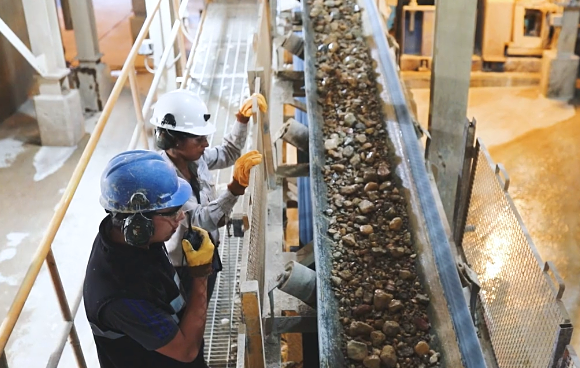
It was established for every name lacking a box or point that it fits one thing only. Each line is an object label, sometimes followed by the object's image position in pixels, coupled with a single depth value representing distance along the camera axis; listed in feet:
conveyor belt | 8.68
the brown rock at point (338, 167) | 12.35
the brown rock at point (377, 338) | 8.85
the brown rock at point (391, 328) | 8.95
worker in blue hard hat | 5.85
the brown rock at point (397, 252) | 10.17
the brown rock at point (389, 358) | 8.56
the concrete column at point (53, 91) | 21.76
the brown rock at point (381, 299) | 9.29
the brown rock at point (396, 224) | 10.68
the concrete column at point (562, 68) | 31.60
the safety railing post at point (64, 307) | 7.72
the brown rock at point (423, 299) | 9.35
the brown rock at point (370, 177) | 11.88
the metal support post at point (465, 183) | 13.25
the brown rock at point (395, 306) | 9.25
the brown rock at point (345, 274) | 9.88
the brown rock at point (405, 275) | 9.77
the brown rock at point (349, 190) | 11.64
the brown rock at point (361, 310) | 9.29
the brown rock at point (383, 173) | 11.91
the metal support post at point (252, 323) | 5.94
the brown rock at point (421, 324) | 9.04
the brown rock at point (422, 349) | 8.64
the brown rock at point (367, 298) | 9.45
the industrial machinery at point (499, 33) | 32.96
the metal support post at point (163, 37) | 21.85
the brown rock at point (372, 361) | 8.50
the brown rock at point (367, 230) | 10.69
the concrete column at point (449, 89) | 16.31
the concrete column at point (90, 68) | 26.03
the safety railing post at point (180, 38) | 17.19
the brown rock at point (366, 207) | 11.10
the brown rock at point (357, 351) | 8.62
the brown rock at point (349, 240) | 10.49
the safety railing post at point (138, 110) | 12.19
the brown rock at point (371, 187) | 11.66
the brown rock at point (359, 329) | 8.95
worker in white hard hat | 8.31
